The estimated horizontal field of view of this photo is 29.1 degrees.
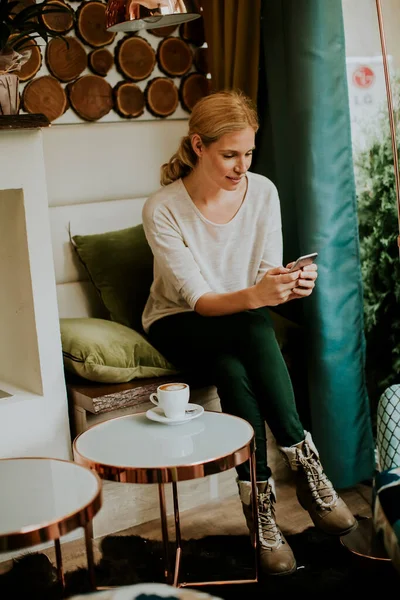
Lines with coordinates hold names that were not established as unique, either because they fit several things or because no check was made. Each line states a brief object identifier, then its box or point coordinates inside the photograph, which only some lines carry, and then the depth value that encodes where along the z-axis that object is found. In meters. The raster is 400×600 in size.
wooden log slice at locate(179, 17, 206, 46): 3.01
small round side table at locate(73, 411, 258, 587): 1.59
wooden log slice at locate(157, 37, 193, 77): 2.97
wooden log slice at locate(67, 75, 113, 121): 2.79
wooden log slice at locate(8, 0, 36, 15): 2.55
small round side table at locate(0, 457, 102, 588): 1.37
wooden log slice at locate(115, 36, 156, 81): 2.88
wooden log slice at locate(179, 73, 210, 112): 3.04
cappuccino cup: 1.81
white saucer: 1.82
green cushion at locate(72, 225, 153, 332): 2.65
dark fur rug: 1.87
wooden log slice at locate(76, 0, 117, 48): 2.77
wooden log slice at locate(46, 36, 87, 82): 2.73
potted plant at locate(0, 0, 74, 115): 2.09
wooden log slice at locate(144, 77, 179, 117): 2.96
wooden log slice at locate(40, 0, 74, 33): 2.71
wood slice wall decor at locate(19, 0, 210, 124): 2.73
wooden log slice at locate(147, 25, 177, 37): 2.95
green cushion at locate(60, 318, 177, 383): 2.28
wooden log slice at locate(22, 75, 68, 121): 2.70
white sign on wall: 2.56
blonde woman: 2.11
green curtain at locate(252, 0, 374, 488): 2.36
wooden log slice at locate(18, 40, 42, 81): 2.68
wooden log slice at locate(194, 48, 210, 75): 3.07
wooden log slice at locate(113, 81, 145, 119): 2.88
